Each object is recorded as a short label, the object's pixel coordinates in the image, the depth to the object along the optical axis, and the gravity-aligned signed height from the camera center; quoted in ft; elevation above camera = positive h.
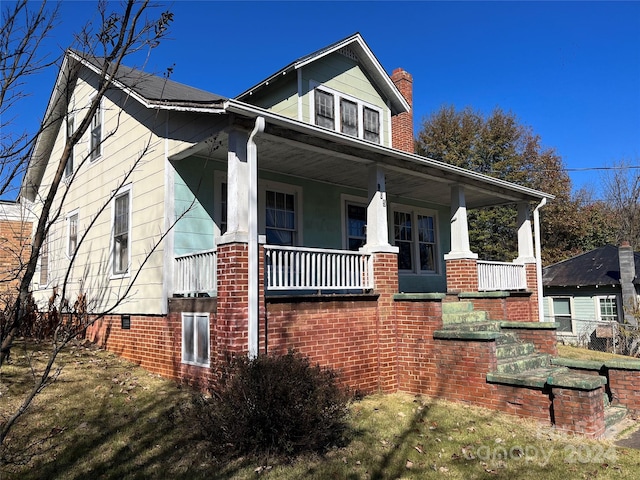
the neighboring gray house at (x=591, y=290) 65.87 +0.57
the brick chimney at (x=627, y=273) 65.41 +2.71
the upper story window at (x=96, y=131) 36.14 +12.61
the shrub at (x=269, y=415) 16.33 -3.81
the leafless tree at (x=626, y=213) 110.42 +18.00
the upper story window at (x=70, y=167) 37.78 +10.66
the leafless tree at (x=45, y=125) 6.54 +2.57
